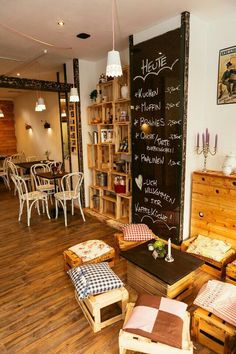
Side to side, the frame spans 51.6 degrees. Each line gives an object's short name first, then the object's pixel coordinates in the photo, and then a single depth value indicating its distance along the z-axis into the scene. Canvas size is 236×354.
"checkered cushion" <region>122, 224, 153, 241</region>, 2.81
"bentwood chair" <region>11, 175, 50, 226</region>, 4.14
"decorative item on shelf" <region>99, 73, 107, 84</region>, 3.99
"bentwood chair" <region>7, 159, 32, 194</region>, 5.23
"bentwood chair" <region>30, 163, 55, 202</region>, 4.75
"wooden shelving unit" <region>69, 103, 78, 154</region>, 4.56
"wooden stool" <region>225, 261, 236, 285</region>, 2.31
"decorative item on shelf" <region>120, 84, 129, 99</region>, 3.55
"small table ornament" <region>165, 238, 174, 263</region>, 2.21
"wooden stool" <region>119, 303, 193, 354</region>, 1.43
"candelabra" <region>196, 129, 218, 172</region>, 2.95
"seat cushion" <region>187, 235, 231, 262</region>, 2.58
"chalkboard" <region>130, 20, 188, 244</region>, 2.81
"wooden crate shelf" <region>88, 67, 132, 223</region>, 3.76
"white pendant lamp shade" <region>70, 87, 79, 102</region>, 3.74
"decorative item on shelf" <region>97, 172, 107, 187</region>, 4.38
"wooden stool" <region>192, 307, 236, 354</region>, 1.62
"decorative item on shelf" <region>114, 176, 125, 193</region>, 3.81
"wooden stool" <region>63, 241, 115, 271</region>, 2.51
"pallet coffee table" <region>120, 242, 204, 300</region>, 2.03
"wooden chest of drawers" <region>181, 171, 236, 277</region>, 2.63
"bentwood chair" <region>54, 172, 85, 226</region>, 4.11
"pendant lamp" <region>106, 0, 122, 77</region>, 1.89
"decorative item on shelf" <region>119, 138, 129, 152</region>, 3.73
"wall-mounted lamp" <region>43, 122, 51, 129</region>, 6.59
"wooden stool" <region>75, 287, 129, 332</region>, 1.88
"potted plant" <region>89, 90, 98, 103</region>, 4.26
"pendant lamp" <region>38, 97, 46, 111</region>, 4.56
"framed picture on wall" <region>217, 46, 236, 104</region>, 2.72
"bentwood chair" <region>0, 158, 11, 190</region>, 6.81
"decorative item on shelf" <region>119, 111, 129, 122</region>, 3.74
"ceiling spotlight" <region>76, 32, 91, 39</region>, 3.11
